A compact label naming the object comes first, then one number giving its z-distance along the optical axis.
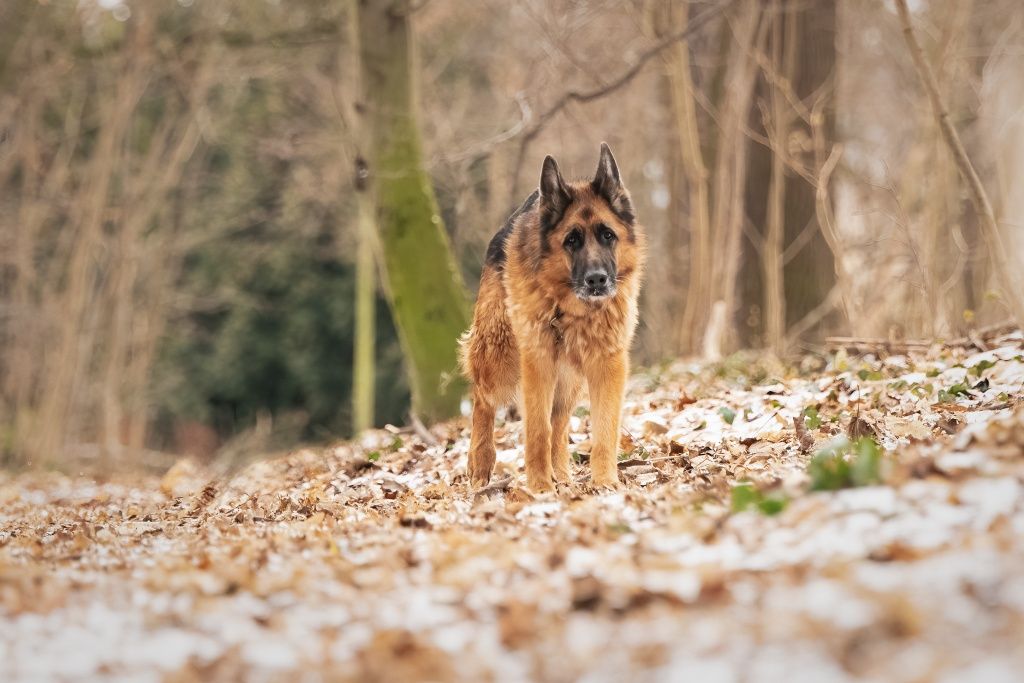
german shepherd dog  6.40
